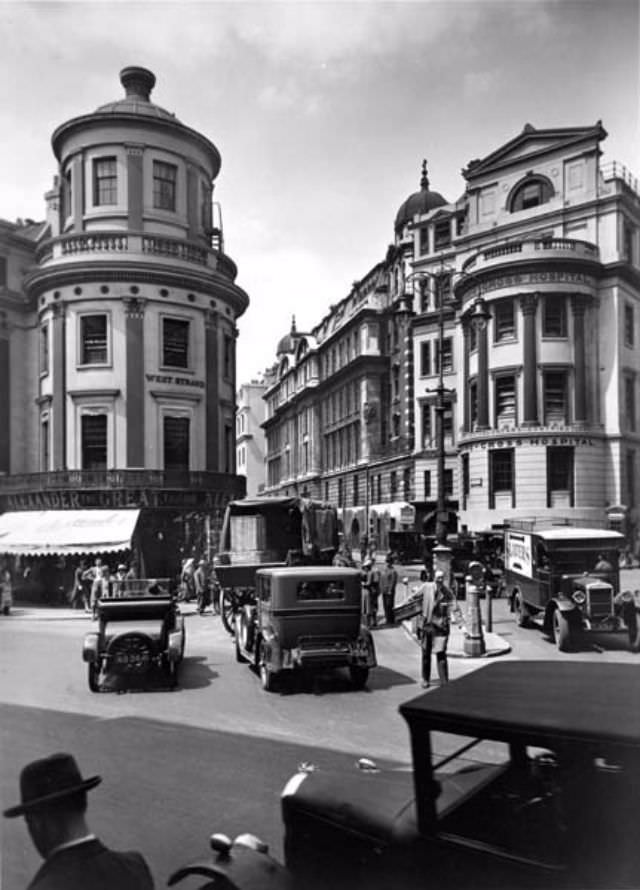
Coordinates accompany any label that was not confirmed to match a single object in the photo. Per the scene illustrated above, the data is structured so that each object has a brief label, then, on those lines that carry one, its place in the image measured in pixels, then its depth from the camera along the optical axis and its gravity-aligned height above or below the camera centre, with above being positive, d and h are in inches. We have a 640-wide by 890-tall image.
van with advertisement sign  491.5 -70.8
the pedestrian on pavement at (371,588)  668.1 -103.1
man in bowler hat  102.7 -55.1
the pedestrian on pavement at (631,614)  502.3 -97.0
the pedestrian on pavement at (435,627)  392.8 -82.6
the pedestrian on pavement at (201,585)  820.0 -119.5
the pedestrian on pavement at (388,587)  727.7 -109.5
